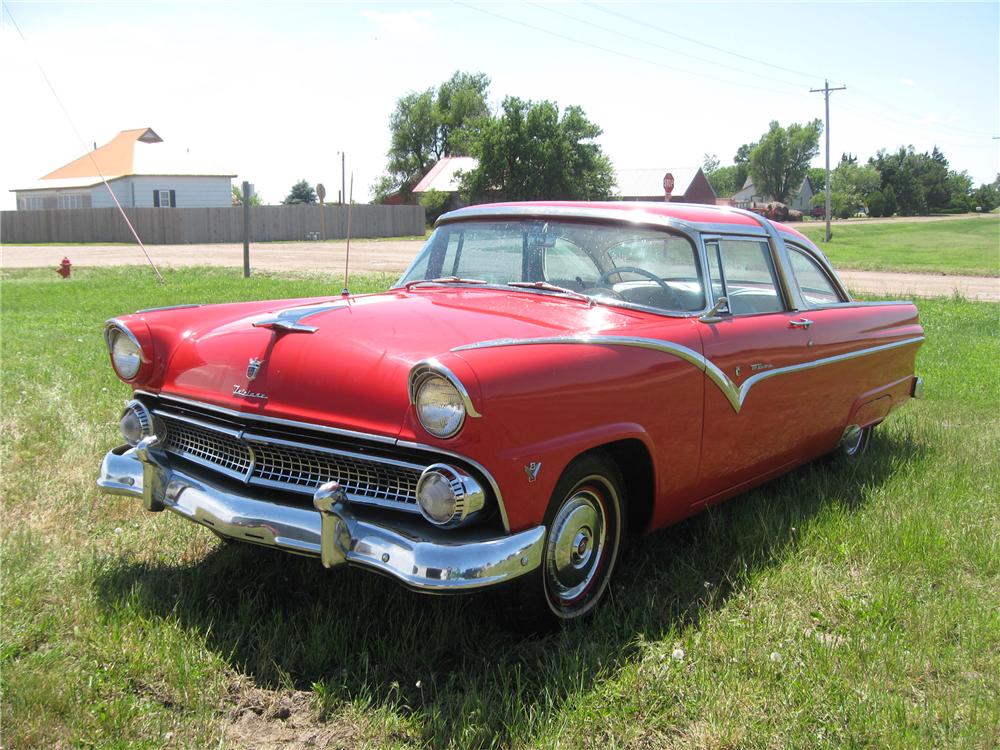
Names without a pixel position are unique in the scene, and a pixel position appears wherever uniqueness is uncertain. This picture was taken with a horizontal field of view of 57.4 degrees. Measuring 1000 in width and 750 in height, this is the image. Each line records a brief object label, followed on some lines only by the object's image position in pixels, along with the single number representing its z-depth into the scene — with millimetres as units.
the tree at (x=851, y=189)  80000
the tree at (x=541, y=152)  48344
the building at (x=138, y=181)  46375
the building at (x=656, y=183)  59750
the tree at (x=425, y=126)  68062
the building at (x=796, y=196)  100050
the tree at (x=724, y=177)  127438
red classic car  2701
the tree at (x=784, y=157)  96250
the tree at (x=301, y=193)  68188
